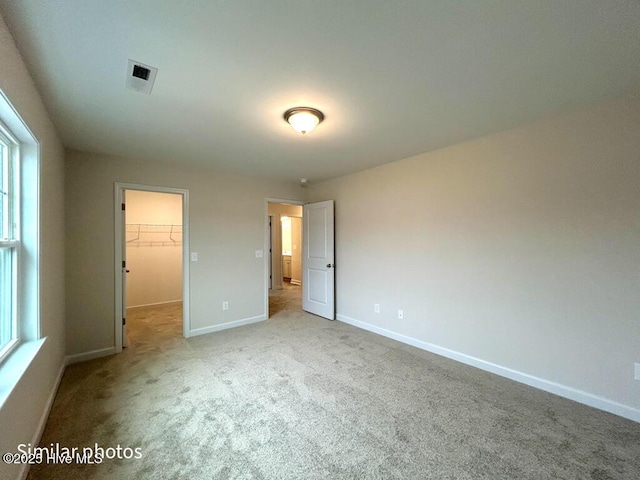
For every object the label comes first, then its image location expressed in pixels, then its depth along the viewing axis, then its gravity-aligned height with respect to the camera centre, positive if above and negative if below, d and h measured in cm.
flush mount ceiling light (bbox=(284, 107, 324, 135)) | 217 +99
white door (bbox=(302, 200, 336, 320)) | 455 -38
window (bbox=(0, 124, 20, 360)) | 169 -2
